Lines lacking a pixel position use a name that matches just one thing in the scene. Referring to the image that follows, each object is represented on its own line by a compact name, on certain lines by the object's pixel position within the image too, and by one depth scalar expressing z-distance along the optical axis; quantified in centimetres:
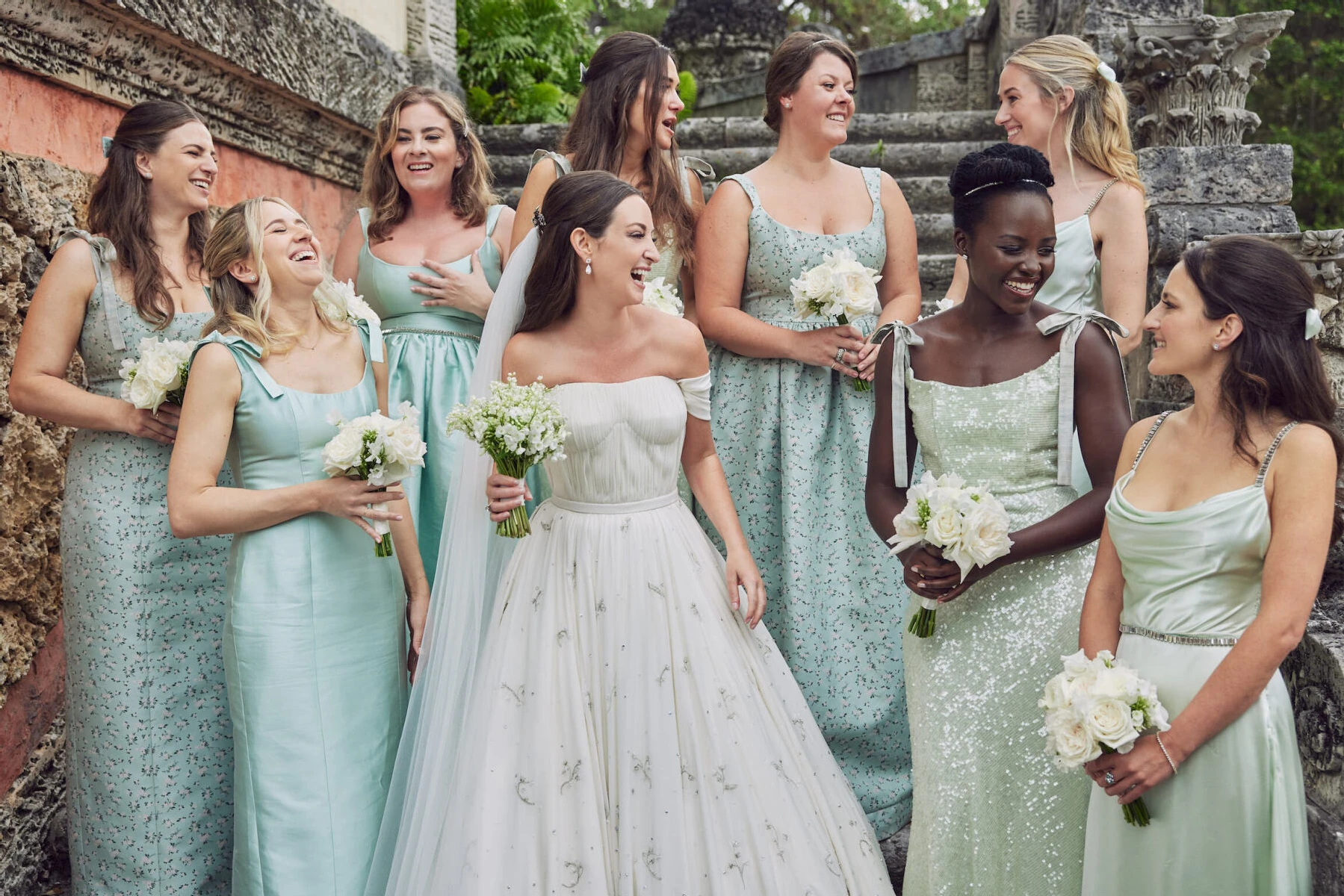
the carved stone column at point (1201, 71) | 465
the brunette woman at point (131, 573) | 354
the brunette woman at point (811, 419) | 396
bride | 303
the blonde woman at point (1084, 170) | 374
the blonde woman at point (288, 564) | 316
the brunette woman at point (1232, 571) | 231
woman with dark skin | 284
